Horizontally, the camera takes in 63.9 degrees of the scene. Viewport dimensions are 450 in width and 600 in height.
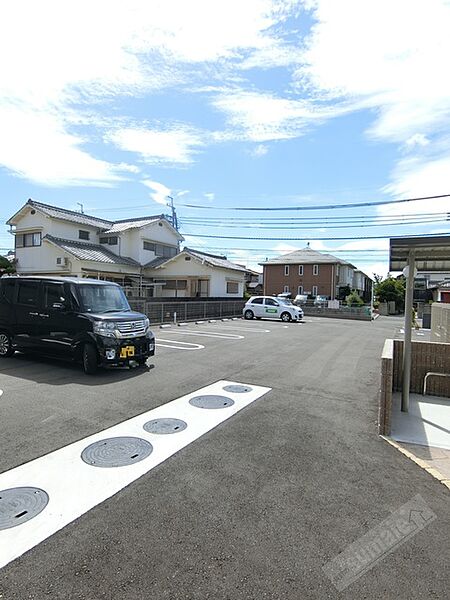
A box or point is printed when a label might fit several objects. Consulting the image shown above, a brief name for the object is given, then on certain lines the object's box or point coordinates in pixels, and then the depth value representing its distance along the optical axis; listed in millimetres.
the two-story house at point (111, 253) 21812
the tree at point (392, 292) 35172
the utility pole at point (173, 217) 35741
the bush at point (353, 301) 32588
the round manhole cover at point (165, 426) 3875
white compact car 19500
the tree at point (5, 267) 21777
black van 6285
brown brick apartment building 36400
